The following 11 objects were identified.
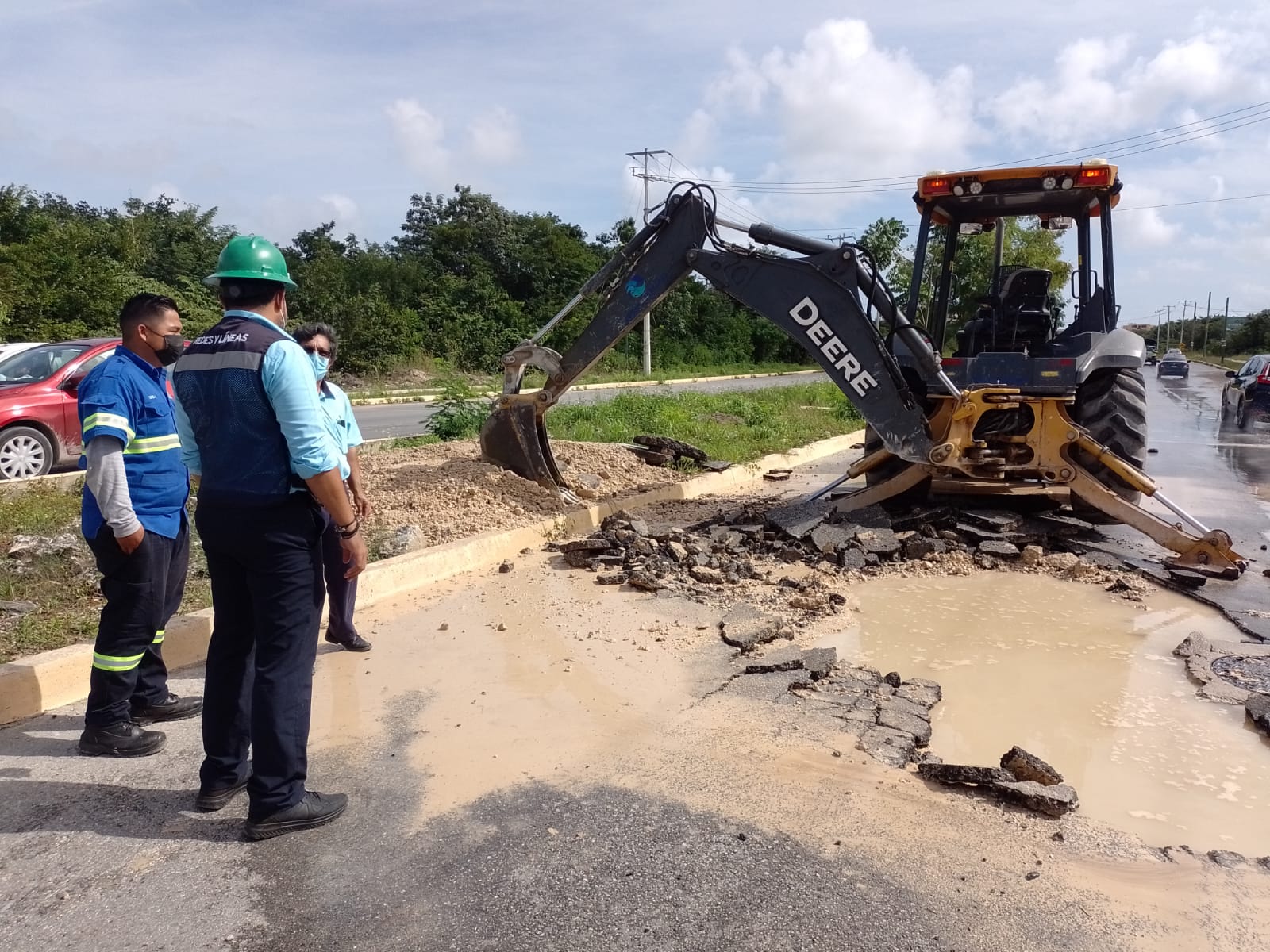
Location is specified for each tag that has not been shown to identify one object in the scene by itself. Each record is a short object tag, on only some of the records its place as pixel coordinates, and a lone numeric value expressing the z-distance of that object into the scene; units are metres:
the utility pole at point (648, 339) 34.27
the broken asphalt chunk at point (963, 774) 3.40
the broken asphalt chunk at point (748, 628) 4.99
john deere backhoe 6.94
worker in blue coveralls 3.58
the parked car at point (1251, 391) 17.81
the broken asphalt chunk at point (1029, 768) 3.47
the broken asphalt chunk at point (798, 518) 7.03
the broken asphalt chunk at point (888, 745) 3.68
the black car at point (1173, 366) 38.91
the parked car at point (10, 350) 9.80
